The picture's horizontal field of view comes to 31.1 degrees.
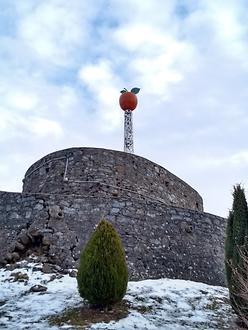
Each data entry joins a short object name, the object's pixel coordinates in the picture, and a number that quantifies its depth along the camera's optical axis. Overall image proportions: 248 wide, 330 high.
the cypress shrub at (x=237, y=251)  6.73
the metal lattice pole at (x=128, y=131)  14.33
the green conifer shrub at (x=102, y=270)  6.39
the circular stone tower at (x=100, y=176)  11.33
